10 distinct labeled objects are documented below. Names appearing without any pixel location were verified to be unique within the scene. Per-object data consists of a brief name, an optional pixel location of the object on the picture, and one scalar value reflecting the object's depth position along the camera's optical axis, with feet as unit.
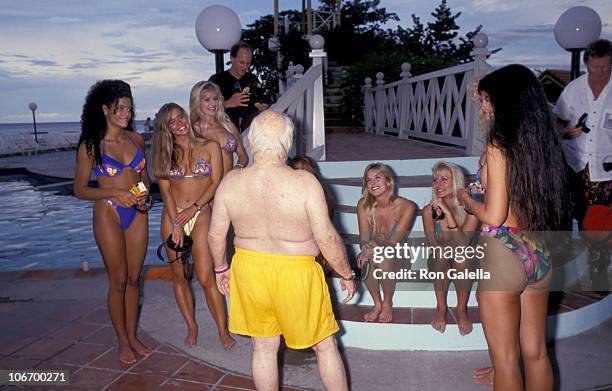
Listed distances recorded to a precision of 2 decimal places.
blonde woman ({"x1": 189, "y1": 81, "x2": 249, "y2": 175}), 12.07
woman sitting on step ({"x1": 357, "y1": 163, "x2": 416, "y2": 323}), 12.44
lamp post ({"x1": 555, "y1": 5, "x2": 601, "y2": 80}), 18.99
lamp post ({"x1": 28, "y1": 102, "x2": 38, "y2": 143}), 102.53
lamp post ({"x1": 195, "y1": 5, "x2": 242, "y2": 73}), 16.26
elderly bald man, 7.45
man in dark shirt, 15.39
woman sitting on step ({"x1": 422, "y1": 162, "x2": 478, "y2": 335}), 11.43
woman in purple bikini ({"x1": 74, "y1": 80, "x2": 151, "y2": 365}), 10.87
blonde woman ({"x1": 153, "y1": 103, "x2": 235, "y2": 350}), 11.36
